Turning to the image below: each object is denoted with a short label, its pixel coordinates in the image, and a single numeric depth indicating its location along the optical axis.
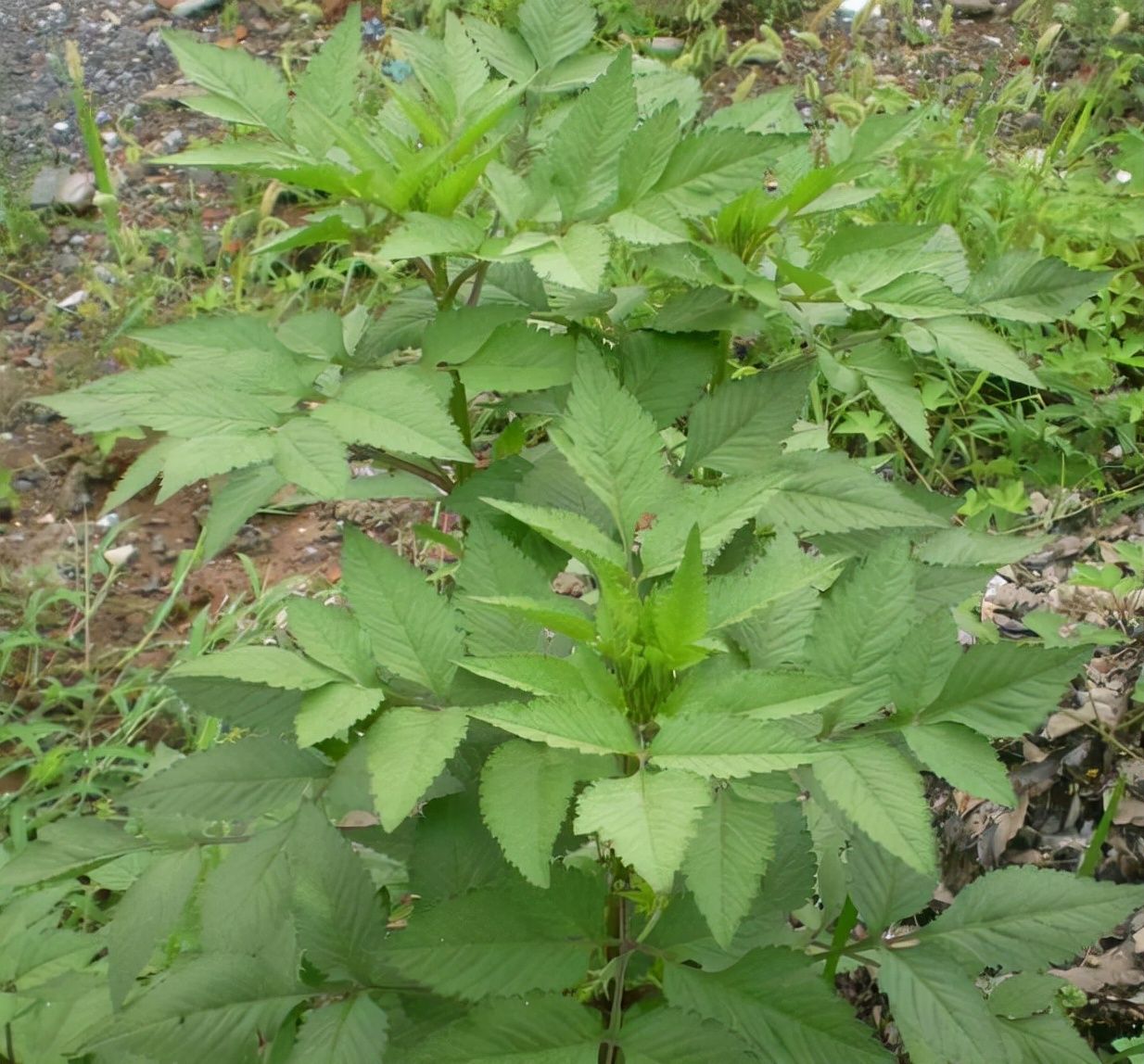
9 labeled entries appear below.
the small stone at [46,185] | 4.20
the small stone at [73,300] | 3.84
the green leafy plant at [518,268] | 0.94
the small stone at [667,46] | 4.23
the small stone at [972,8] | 4.63
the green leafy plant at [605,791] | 0.82
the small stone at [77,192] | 4.19
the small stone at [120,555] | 3.07
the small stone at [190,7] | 5.13
